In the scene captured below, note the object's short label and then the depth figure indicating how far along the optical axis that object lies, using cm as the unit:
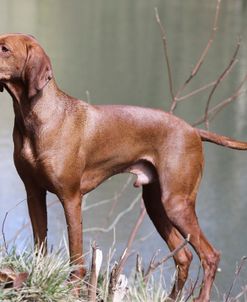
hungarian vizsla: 657
